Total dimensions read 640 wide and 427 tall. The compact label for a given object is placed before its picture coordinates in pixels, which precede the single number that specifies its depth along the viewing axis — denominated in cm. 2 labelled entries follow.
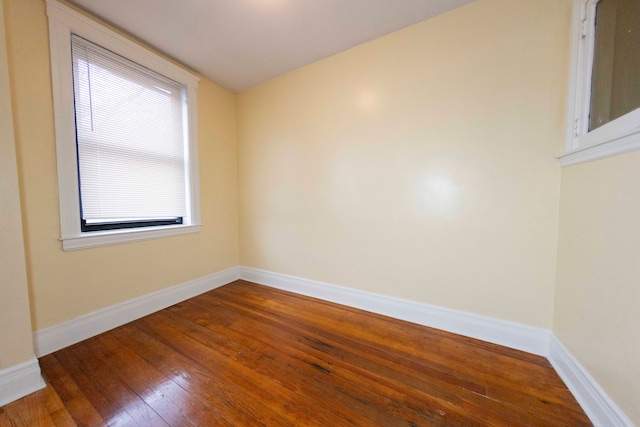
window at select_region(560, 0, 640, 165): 104
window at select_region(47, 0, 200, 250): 164
